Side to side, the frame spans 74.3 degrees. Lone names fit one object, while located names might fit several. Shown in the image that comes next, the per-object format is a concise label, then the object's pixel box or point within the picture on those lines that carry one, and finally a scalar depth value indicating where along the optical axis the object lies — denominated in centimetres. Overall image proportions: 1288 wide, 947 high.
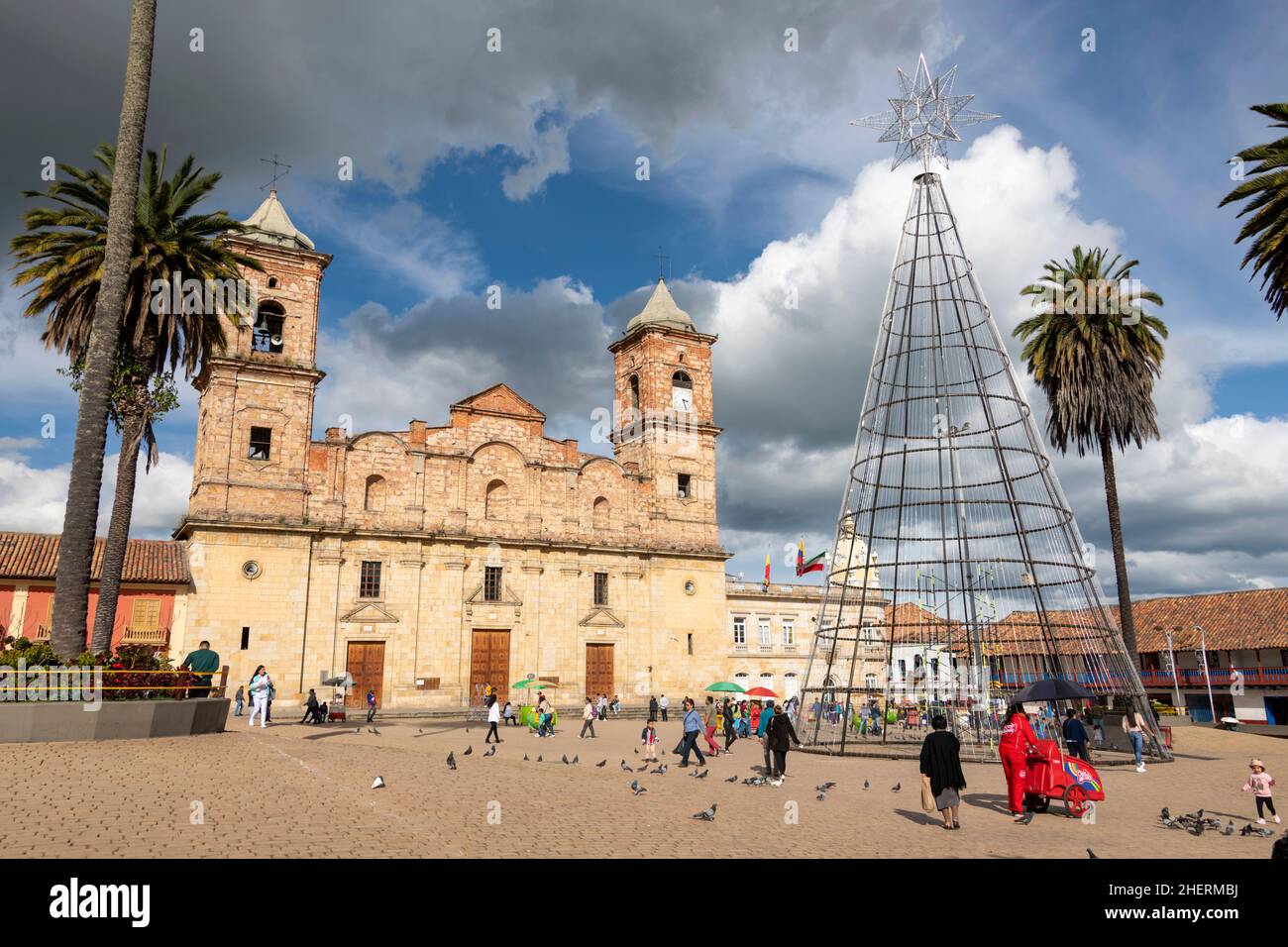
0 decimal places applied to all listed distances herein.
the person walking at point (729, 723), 2543
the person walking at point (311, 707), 2692
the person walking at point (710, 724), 2297
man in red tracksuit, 1265
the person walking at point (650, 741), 2098
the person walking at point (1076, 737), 1733
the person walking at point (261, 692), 2294
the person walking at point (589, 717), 2911
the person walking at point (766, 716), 1988
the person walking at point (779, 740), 1614
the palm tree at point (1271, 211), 1809
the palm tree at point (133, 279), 2197
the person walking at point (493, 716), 2347
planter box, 1405
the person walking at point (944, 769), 1154
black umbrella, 1745
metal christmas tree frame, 2091
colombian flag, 5319
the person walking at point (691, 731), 1930
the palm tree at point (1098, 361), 2972
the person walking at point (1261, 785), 1212
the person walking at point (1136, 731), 1934
